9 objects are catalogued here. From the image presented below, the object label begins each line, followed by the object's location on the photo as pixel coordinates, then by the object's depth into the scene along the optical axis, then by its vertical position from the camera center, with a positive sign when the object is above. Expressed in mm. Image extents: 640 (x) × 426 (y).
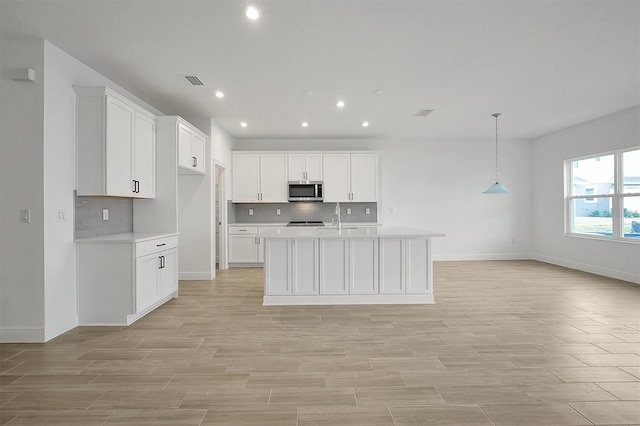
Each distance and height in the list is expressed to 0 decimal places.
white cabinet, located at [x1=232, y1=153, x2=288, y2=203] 7820 +769
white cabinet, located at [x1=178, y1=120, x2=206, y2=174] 5156 +956
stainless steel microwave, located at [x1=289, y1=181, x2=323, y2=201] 7809 +438
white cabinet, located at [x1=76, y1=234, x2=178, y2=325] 3816 -740
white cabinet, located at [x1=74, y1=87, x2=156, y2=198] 3779 +745
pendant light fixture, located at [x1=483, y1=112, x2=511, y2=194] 6570 +385
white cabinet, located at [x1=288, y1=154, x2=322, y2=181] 7836 +966
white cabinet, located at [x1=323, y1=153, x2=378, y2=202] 7859 +749
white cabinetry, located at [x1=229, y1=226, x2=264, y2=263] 7504 -709
